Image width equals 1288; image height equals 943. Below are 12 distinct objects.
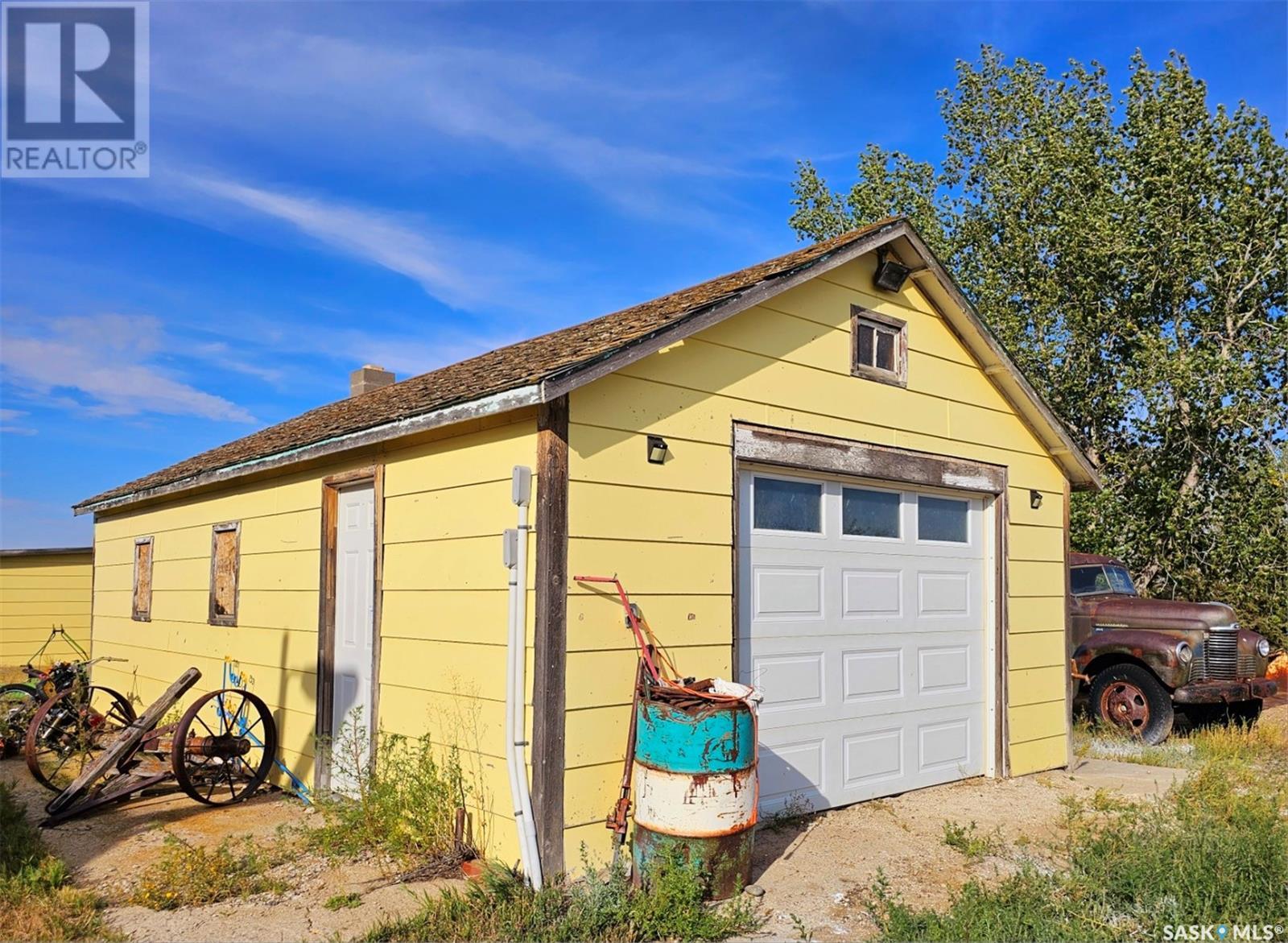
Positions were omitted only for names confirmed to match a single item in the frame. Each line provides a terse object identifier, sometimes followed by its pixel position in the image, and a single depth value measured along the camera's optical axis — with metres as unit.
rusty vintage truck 11.29
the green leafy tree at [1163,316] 17.34
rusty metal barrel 5.55
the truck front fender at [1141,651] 11.25
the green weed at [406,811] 6.27
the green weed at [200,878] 5.70
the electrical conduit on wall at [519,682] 5.62
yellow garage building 6.04
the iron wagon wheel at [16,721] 10.79
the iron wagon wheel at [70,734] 9.41
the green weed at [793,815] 7.09
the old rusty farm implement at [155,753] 7.51
